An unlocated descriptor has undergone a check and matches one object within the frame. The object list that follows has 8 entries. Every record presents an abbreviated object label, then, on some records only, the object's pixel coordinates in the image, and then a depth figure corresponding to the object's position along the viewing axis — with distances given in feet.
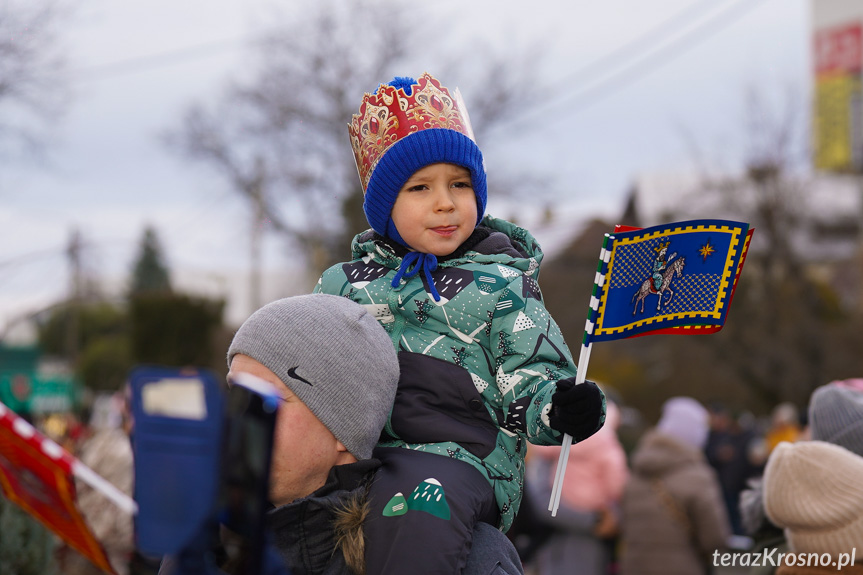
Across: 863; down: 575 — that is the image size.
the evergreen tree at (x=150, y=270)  66.95
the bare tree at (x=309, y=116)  51.52
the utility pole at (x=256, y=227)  50.11
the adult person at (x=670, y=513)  21.03
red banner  6.95
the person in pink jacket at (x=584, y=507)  21.85
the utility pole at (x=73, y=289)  60.80
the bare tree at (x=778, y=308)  80.94
